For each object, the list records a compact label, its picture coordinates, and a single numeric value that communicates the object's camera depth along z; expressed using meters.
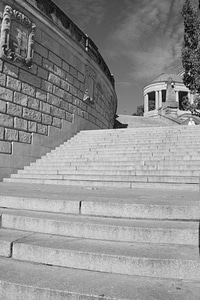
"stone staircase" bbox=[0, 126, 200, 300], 2.12
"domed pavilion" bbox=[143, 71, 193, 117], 49.47
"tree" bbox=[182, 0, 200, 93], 12.92
